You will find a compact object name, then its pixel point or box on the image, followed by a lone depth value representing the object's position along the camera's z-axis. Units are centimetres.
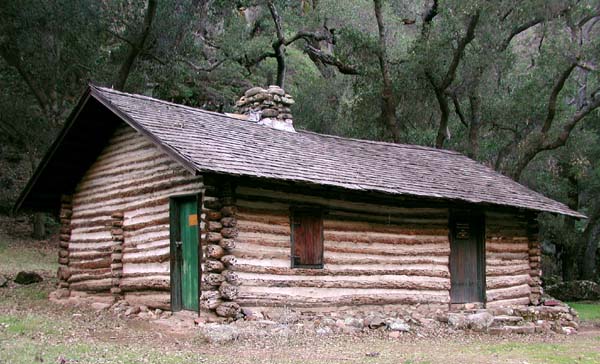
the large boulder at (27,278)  1828
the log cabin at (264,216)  1230
